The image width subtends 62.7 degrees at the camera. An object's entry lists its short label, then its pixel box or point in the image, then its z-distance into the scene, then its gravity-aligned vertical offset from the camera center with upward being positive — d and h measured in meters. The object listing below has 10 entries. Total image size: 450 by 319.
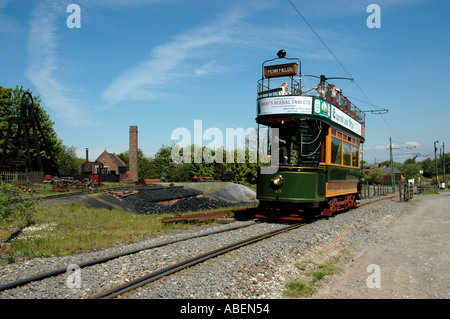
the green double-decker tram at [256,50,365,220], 12.10 +0.71
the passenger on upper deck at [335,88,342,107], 14.37 +2.77
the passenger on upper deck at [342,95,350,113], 15.28 +2.70
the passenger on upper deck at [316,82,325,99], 12.60 +2.66
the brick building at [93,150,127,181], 78.12 +0.86
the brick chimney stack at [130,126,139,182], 52.20 +1.87
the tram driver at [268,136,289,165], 12.57 +0.53
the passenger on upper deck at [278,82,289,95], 12.82 +2.76
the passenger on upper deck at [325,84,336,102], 13.29 +2.74
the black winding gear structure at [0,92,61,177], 37.22 +3.16
